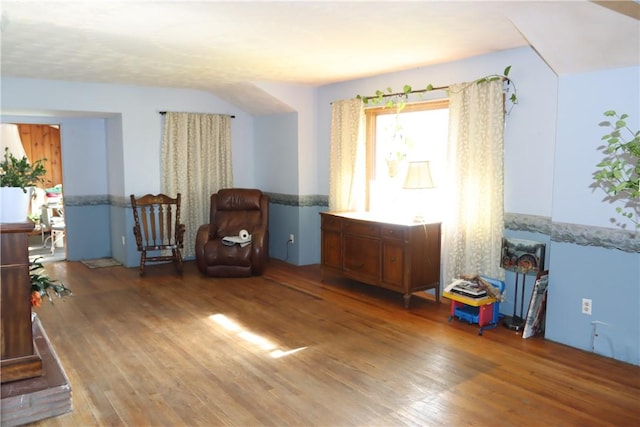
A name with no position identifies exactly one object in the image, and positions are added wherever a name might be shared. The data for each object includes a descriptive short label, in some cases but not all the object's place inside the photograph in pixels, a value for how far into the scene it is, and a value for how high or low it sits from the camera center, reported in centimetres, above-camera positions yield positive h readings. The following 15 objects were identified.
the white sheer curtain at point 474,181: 430 -6
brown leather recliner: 584 -71
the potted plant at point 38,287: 300 -69
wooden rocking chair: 609 -66
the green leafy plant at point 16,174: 271 +0
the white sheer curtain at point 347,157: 579 +21
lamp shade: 473 -2
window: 503 +25
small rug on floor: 662 -117
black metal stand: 408 -120
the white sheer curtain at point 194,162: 660 +17
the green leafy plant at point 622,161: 331 +7
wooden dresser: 463 -75
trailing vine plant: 436 +83
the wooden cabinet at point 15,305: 265 -69
